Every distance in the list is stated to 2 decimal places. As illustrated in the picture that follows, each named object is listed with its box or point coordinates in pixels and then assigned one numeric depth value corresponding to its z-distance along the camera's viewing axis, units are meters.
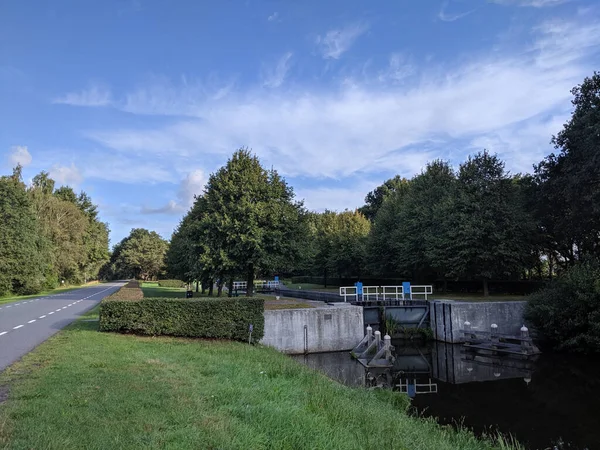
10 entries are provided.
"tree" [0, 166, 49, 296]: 41.12
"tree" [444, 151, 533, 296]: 30.41
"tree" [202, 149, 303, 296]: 24.81
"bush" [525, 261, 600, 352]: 20.44
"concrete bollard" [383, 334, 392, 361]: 18.83
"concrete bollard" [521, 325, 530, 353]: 21.23
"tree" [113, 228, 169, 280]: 110.00
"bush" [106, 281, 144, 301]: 18.01
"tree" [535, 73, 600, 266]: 23.81
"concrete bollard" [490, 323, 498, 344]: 22.79
